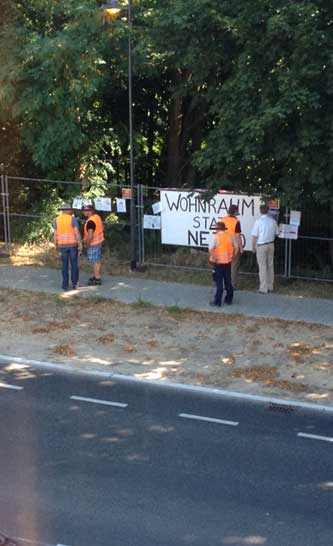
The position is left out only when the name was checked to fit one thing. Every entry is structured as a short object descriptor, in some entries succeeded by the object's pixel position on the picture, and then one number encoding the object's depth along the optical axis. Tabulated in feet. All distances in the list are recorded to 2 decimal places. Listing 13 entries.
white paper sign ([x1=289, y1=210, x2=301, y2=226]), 49.39
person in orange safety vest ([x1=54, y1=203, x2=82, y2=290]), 48.24
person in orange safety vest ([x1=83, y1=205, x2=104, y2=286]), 48.98
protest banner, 51.55
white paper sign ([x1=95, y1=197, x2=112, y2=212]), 57.06
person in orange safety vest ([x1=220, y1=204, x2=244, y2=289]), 45.85
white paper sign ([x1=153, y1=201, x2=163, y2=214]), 54.86
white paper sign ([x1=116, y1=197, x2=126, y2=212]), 55.24
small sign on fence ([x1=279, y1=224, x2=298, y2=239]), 49.93
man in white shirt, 47.26
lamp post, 48.80
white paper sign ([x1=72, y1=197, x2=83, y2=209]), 58.44
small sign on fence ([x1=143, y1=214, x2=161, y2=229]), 55.42
